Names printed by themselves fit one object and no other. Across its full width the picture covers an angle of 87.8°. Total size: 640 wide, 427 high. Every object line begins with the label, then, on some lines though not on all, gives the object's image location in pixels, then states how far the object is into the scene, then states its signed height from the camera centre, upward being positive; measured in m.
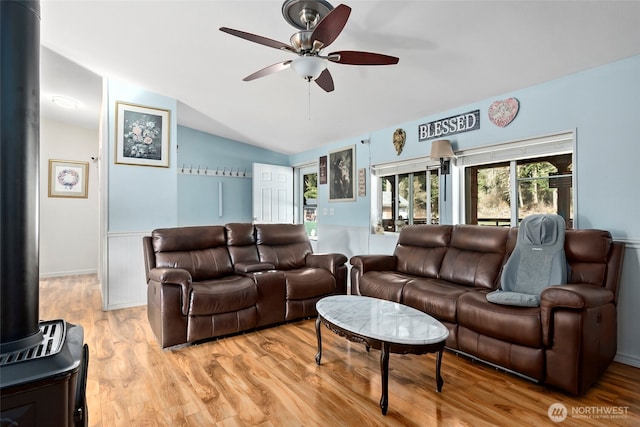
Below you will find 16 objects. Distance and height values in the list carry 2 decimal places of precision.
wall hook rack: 5.66 +0.70
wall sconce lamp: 3.62 +0.65
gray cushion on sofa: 2.45 -0.37
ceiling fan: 1.94 +1.03
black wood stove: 0.97 -0.10
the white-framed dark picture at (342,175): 5.11 +0.58
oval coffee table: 1.83 -0.69
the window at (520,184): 3.03 +0.28
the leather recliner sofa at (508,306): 2.00 -0.65
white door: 6.05 +0.33
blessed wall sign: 3.56 +0.98
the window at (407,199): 4.16 +0.18
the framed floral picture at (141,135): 4.07 +0.95
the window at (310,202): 6.29 +0.18
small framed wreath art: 5.80 +0.56
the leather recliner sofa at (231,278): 2.77 -0.66
